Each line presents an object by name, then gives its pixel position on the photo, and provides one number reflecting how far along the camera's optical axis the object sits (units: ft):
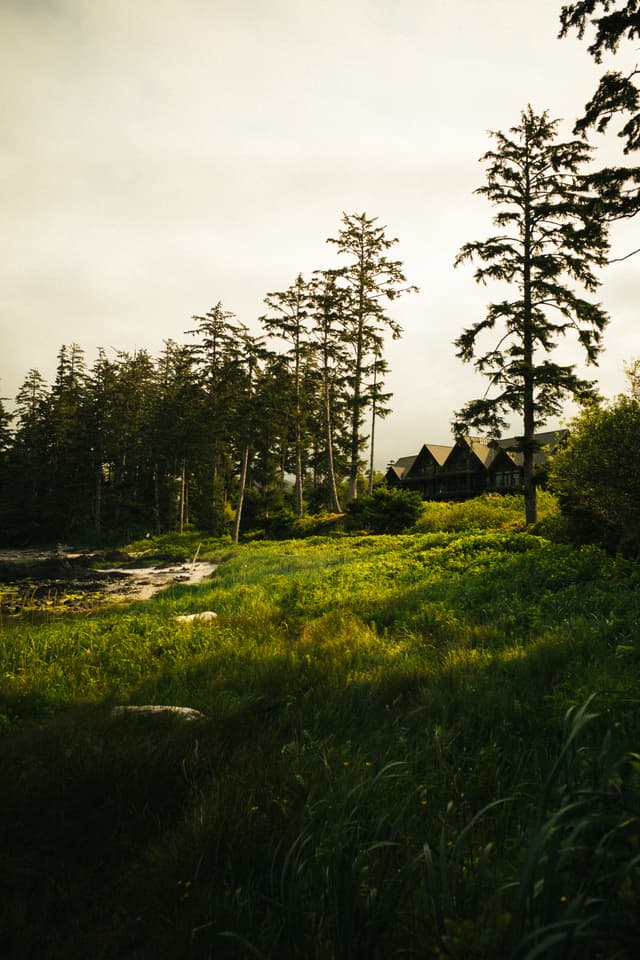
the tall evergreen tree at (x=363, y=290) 107.55
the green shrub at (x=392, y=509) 78.48
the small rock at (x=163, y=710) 12.94
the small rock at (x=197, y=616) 27.27
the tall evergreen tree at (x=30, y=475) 141.69
